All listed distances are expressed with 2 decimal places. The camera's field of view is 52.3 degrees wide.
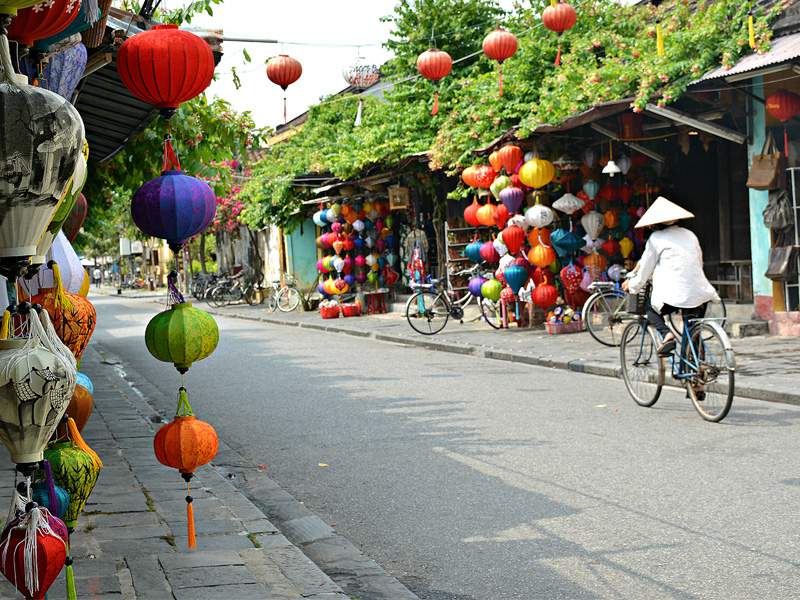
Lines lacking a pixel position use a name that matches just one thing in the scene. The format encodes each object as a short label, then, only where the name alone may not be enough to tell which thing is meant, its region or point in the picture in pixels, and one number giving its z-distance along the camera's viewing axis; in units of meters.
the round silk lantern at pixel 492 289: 16.23
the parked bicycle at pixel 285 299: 26.53
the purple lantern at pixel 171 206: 3.93
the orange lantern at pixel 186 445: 4.08
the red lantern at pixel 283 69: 13.50
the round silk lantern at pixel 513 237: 15.26
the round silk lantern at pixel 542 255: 14.94
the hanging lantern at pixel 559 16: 12.63
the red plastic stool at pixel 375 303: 22.92
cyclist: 7.55
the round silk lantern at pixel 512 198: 15.09
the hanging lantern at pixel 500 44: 13.64
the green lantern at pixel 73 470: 2.85
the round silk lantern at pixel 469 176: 15.99
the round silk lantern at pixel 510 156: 14.97
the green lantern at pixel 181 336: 3.93
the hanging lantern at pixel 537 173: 14.61
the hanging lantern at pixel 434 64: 14.18
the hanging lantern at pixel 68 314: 3.36
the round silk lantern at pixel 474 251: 17.17
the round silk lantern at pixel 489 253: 16.55
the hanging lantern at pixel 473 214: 16.64
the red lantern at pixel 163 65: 3.86
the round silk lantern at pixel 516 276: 15.50
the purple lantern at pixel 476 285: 16.92
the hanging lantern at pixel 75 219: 5.16
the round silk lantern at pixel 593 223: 14.96
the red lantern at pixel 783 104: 11.60
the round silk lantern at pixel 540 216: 14.77
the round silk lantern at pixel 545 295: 15.18
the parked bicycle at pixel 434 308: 16.55
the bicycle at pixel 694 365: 7.23
